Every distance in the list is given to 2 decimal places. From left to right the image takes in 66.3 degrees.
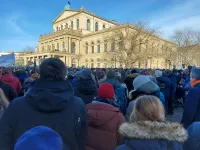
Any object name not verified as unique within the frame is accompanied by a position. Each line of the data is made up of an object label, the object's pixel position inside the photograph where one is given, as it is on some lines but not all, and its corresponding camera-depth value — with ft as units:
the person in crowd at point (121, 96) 13.37
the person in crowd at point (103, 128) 6.18
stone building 161.38
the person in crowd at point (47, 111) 4.79
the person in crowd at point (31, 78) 15.36
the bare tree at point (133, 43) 89.16
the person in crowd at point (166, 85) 19.06
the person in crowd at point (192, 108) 8.50
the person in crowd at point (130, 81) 15.91
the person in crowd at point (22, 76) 21.92
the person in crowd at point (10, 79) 14.87
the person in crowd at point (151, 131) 4.19
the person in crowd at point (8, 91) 11.18
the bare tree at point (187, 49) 103.02
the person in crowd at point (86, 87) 8.90
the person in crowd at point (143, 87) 9.40
